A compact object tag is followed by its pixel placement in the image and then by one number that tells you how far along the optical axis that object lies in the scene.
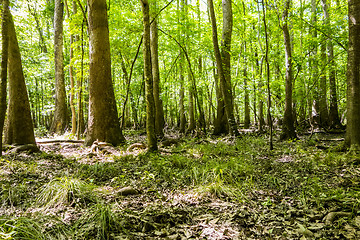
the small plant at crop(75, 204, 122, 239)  2.35
